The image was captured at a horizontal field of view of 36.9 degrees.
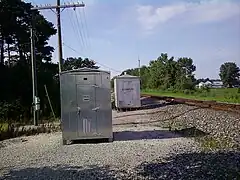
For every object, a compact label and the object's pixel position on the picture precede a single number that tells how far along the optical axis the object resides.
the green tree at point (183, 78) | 70.94
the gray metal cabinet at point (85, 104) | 12.73
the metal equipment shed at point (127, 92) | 29.95
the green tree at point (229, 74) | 103.41
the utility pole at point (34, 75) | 20.37
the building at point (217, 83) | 100.62
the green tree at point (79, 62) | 69.62
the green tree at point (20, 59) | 31.27
